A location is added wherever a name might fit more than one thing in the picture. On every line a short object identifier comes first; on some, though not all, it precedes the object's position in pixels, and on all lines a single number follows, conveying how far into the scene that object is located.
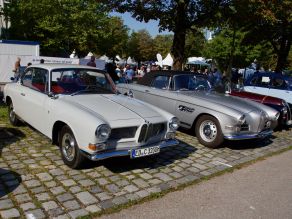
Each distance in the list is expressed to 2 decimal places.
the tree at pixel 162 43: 58.77
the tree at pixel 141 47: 59.50
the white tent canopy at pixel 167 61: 23.33
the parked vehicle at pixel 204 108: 6.65
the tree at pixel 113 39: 31.47
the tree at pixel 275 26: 11.06
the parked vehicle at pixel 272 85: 10.97
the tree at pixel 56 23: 26.38
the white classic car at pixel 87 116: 4.65
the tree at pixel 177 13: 11.56
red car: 9.16
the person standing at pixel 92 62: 12.96
